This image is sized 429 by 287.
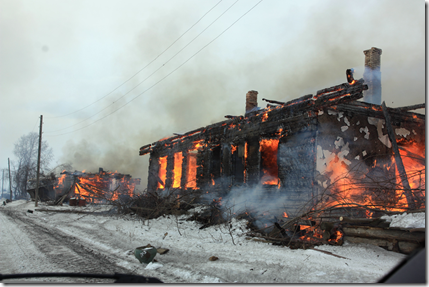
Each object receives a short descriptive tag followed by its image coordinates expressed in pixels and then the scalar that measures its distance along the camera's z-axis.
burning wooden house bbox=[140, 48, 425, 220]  11.25
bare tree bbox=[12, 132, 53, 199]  52.45
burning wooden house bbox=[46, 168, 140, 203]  32.44
